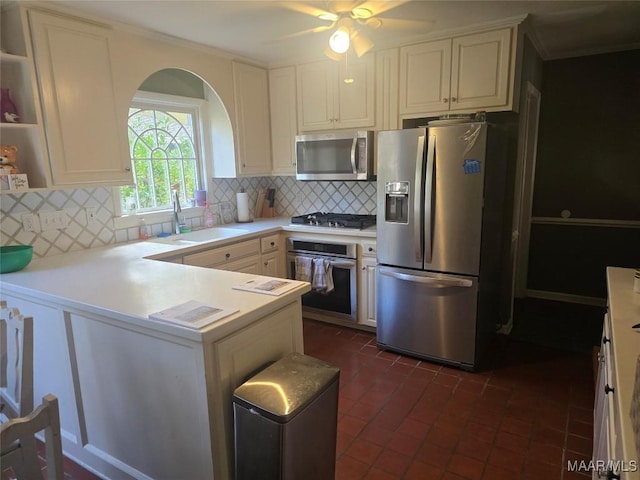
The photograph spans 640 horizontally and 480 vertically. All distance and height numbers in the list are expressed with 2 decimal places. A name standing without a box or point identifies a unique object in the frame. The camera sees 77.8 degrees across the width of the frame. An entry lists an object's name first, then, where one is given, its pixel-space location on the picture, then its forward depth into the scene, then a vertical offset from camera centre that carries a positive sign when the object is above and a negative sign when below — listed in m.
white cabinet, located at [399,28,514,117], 2.73 +0.68
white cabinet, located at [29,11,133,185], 2.23 +0.45
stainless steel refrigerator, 2.57 -0.46
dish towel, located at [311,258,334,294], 3.42 -0.89
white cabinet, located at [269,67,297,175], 3.73 +0.51
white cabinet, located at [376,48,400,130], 3.16 +0.65
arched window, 3.13 +0.21
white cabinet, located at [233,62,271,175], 3.58 +0.49
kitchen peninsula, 1.47 -0.74
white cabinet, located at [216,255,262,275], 3.11 -0.74
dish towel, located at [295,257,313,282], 3.51 -0.85
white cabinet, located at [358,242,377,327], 3.23 -0.94
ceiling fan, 1.88 +0.76
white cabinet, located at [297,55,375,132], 3.33 +0.66
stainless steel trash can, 1.34 -0.86
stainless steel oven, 3.33 -0.89
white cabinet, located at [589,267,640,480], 0.90 -0.61
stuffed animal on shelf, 2.15 +0.11
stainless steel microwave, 3.29 +0.13
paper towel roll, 3.85 -0.31
